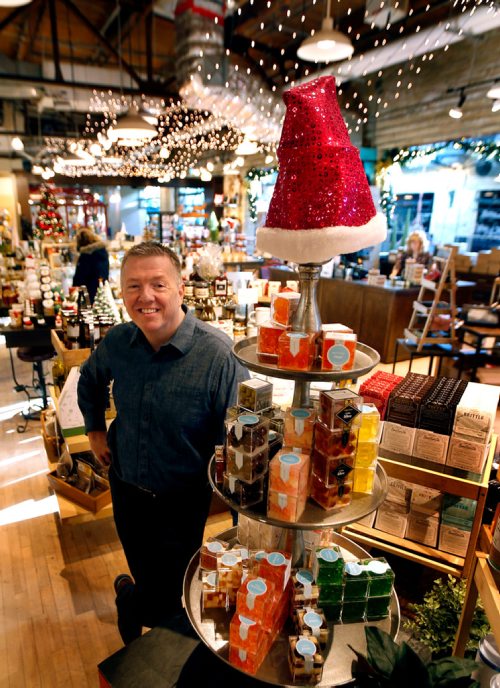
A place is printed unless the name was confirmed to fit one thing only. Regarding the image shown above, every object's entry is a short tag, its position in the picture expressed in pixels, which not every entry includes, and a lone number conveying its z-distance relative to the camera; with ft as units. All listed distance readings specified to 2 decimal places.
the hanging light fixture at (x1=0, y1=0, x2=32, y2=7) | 10.77
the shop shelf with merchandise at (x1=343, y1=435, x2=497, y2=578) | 5.80
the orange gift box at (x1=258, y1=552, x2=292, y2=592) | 4.31
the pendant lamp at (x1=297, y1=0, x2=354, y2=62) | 13.32
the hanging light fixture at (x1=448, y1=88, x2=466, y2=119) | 20.44
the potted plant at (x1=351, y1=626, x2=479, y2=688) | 3.35
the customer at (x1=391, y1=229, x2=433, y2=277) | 24.38
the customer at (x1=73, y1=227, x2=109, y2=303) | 20.65
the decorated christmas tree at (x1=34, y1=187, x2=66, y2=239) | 35.78
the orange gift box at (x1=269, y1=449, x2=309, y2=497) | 3.83
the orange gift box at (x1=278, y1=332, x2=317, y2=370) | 3.84
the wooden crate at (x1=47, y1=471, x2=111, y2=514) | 9.54
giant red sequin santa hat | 3.78
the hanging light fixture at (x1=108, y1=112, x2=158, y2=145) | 17.07
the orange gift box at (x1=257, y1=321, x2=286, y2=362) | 4.15
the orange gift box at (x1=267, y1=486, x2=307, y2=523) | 3.89
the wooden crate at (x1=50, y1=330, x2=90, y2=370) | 10.69
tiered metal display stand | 3.91
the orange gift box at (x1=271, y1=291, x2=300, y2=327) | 4.45
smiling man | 6.05
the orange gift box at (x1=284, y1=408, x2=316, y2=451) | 4.17
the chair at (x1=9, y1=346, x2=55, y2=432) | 14.87
